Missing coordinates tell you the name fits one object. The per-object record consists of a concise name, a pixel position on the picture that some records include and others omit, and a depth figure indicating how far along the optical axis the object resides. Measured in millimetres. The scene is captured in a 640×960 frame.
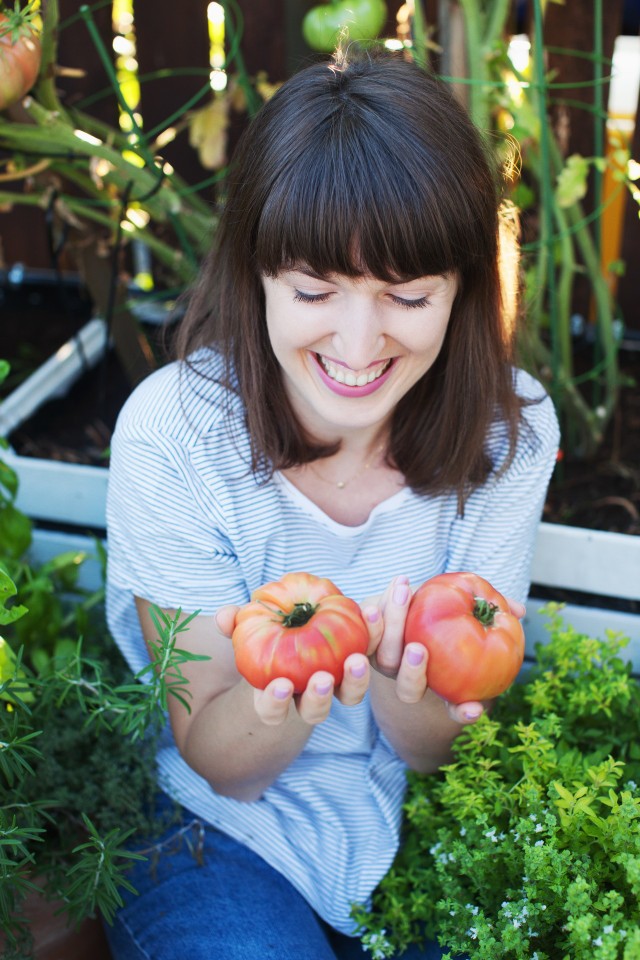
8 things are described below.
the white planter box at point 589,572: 1796
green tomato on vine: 1781
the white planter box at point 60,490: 2004
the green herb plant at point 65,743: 1173
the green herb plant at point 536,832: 1118
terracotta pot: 1419
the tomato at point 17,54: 1411
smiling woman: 1191
